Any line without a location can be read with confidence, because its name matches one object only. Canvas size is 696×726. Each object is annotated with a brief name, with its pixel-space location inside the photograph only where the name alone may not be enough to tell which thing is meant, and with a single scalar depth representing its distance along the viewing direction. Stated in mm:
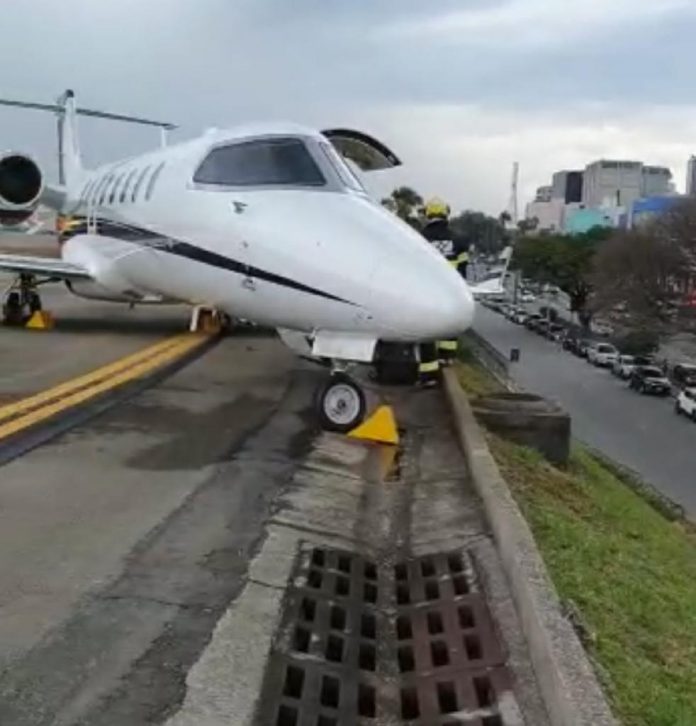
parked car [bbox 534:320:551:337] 88581
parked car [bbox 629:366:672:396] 49875
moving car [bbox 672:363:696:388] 55219
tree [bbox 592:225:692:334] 64375
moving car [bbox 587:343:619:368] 62134
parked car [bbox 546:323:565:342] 82812
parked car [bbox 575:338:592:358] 69625
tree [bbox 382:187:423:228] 50500
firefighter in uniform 14586
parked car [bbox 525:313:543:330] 93500
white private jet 8492
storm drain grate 4414
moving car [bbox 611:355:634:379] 56031
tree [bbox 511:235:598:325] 93875
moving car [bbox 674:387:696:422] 41719
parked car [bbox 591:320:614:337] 85569
